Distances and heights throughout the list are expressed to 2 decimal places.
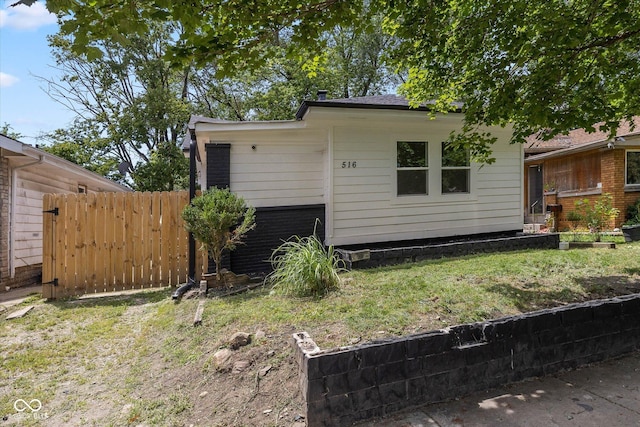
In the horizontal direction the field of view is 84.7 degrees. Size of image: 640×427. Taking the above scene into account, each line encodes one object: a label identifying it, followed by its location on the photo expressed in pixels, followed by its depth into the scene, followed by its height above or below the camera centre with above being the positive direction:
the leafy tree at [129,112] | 19.88 +6.29
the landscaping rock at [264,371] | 2.84 -1.23
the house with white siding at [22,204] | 7.43 +0.39
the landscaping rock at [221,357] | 3.09 -1.24
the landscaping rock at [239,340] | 3.30 -1.14
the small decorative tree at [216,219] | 5.63 +0.02
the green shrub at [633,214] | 10.88 +0.21
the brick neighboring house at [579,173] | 11.46 +1.78
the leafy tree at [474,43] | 3.02 +1.98
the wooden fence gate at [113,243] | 6.26 -0.41
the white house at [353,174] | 7.02 +1.02
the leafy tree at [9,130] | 21.74 +5.62
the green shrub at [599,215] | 9.50 +0.15
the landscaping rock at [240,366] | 2.94 -1.24
